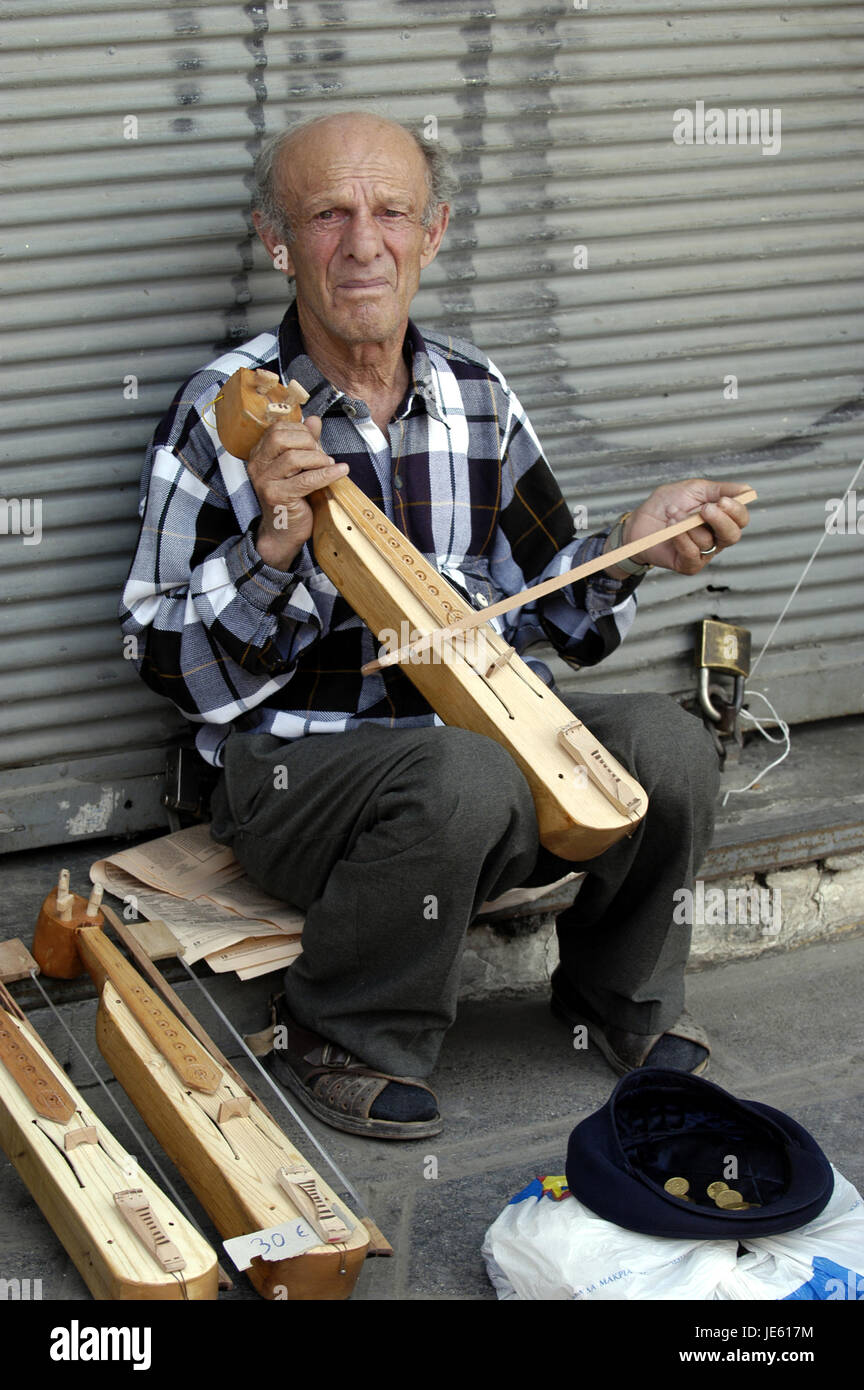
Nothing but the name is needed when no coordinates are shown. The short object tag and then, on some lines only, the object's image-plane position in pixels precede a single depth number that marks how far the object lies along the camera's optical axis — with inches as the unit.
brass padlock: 143.3
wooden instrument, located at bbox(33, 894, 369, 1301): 78.5
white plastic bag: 75.0
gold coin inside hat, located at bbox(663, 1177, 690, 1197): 84.7
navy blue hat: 77.2
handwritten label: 75.7
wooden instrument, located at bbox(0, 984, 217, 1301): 73.4
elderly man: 95.4
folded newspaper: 105.5
